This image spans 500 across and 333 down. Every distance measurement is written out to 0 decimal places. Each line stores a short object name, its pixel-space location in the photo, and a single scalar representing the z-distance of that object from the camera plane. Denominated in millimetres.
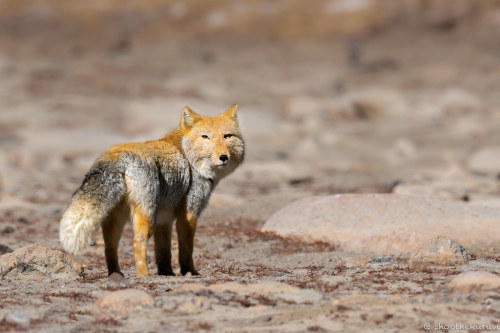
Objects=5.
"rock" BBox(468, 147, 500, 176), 40625
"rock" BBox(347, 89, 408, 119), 60812
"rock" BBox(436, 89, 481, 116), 61562
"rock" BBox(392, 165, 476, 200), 27969
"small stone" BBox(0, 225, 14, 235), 23762
